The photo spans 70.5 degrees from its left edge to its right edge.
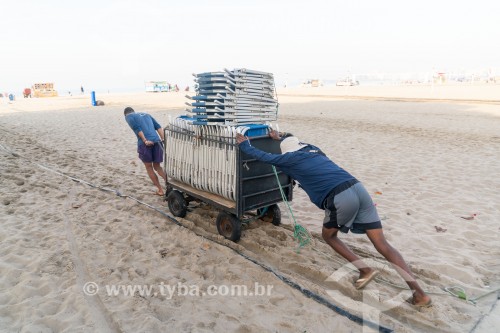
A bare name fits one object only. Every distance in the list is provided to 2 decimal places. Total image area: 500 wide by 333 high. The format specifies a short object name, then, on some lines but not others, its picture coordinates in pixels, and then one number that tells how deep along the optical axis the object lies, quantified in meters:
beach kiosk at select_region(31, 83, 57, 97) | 47.28
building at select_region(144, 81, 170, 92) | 54.34
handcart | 4.36
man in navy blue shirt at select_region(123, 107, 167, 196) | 6.24
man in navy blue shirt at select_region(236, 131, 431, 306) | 3.51
